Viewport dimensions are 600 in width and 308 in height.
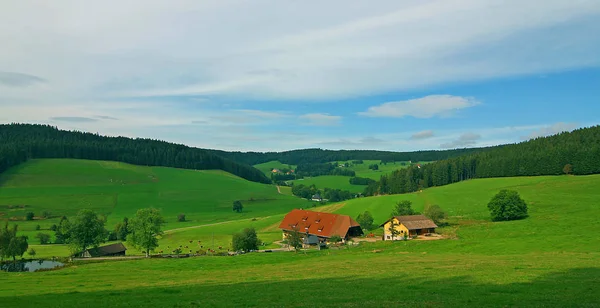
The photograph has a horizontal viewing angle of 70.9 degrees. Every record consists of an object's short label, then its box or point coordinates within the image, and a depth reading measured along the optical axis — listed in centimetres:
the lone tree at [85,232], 7938
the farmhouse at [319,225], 8919
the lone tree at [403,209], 9394
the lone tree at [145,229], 7744
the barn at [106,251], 8025
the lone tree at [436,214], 8738
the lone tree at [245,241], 7769
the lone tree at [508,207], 8144
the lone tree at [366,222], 9569
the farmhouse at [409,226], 8106
